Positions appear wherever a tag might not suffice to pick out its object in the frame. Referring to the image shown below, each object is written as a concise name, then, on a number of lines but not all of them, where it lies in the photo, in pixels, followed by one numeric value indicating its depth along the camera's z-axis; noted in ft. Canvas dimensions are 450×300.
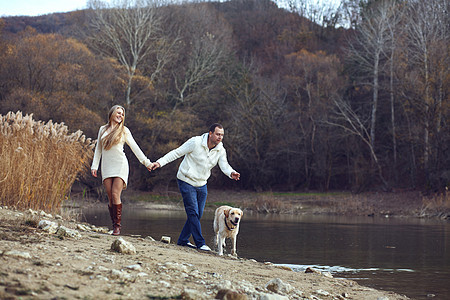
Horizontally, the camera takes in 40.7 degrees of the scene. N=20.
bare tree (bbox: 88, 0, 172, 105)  149.18
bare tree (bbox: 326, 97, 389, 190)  133.18
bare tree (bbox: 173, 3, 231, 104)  154.30
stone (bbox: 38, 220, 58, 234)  26.53
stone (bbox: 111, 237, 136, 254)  23.86
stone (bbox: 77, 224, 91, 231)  34.32
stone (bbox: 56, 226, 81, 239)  26.11
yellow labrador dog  36.09
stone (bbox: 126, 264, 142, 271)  20.16
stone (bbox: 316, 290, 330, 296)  23.23
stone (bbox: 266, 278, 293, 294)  21.40
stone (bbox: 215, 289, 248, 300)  17.72
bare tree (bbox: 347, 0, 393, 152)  131.85
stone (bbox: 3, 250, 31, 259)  19.08
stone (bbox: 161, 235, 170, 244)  34.91
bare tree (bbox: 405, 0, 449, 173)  119.96
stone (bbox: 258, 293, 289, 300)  18.50
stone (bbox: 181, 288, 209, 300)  17.39
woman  31.83
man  32.91
